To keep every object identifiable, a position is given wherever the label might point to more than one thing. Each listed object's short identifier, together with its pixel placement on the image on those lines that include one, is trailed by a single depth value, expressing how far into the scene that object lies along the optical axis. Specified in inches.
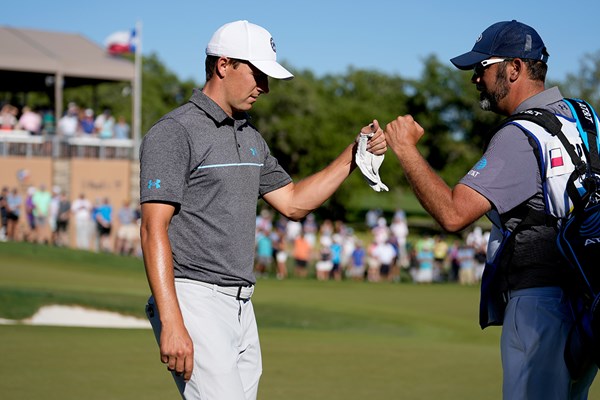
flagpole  1389.0
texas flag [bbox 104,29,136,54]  1533.0
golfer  174.6
